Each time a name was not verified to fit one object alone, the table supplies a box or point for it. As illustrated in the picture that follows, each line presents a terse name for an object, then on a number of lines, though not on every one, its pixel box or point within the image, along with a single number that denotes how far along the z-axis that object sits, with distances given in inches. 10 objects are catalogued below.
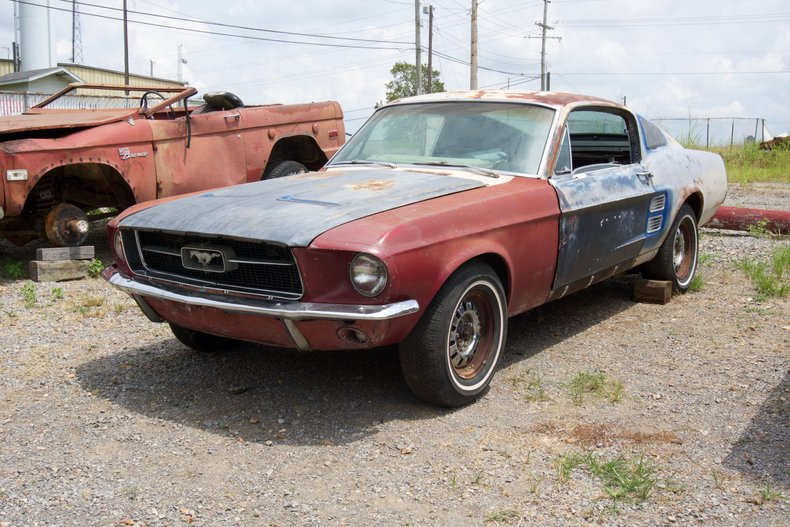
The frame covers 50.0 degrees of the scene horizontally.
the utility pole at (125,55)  1437.0
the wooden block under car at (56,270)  281.3
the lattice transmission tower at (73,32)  1995.6
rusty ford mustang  144.8
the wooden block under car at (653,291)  247.3
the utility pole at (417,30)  1410.6
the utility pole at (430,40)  1474.4
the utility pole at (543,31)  2107.9
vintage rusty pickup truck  273.7
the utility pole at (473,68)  1259.2
